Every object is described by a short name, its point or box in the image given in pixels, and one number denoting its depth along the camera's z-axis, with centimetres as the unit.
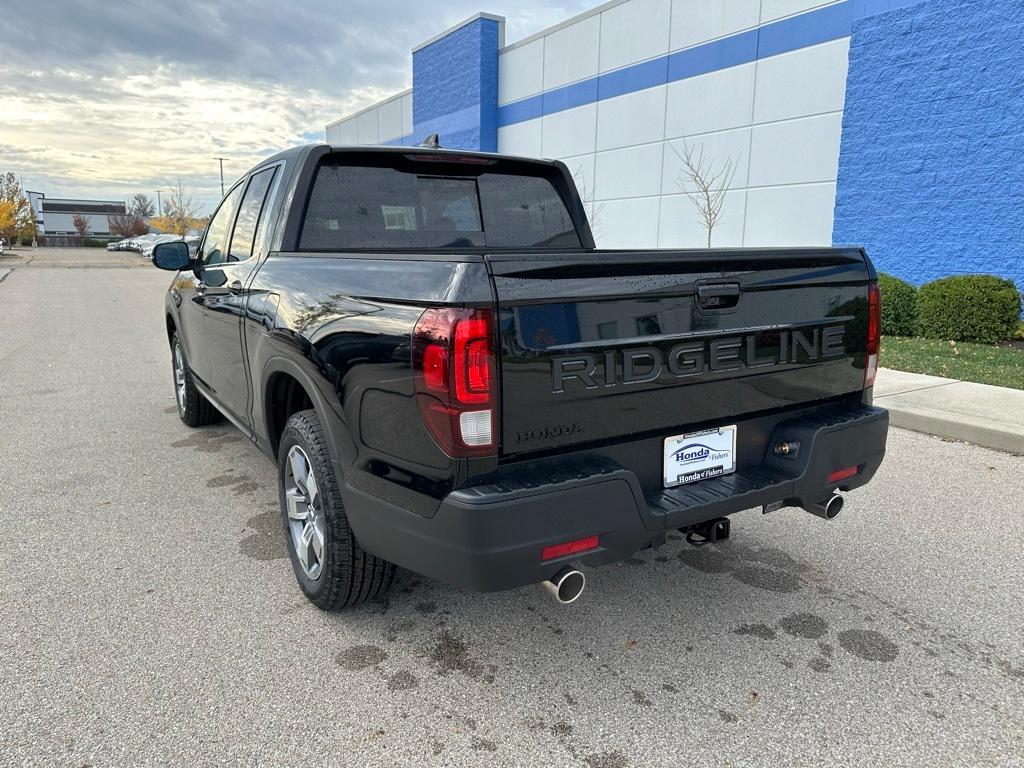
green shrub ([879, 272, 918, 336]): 1115
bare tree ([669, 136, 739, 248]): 1560
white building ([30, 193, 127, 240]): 12026
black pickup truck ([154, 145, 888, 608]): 222
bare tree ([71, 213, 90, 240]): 10250
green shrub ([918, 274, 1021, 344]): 1024
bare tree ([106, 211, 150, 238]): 9694
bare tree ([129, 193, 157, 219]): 11044
